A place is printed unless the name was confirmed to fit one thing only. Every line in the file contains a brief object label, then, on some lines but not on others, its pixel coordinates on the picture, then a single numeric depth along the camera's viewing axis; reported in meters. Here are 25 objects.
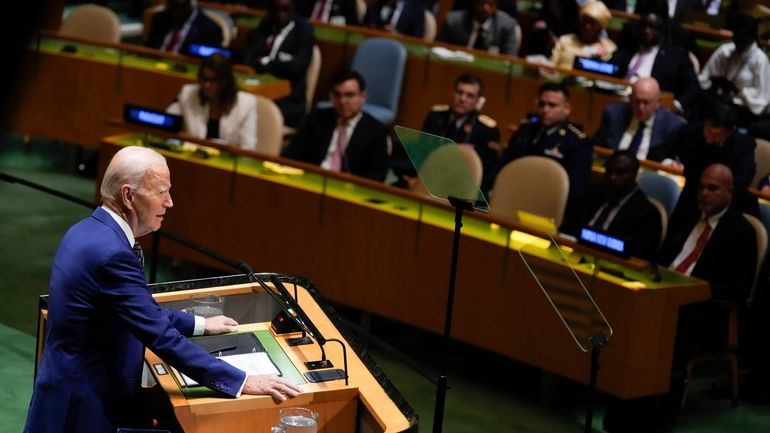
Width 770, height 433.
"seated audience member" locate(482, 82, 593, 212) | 12.16
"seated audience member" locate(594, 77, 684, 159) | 13.45
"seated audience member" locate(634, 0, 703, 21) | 19.48
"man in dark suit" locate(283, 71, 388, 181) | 12.45
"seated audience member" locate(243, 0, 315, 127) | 16.36
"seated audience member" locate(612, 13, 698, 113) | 16.05
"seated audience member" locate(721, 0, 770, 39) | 16.66
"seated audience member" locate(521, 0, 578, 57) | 18.91
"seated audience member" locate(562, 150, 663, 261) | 10.35
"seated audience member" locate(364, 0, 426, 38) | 19.58
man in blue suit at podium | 4.86
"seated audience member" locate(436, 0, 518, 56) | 17.89
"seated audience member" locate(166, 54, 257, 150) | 12.90
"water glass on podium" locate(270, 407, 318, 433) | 5.04
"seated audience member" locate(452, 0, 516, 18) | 19.50
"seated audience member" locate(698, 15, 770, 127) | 15.98
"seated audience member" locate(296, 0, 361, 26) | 19.66
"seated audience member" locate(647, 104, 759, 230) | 11.30
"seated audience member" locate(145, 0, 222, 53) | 17.22
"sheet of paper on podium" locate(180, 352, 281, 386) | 5.57
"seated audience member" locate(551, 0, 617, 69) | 16.33
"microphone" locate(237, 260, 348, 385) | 5.51
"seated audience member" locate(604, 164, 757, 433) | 9.66
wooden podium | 5.09
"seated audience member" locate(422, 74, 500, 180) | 13.22
